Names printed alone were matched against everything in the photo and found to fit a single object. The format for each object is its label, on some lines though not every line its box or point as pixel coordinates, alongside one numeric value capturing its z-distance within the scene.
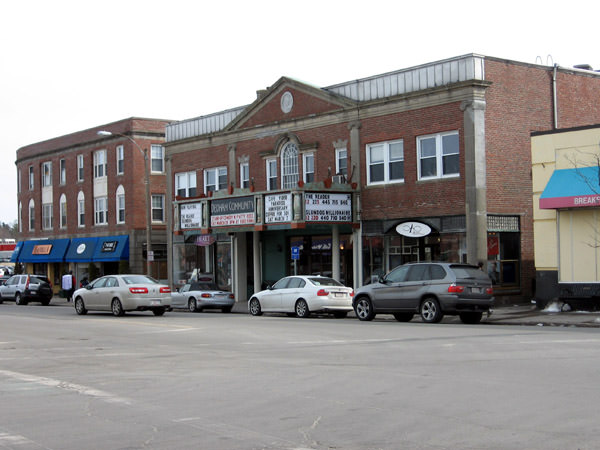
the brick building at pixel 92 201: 49.94
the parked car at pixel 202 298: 32.00
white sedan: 26.23
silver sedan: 26.66
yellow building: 25.02
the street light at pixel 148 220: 38.38
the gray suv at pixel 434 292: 21.98
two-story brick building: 28.95
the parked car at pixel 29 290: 42.72
